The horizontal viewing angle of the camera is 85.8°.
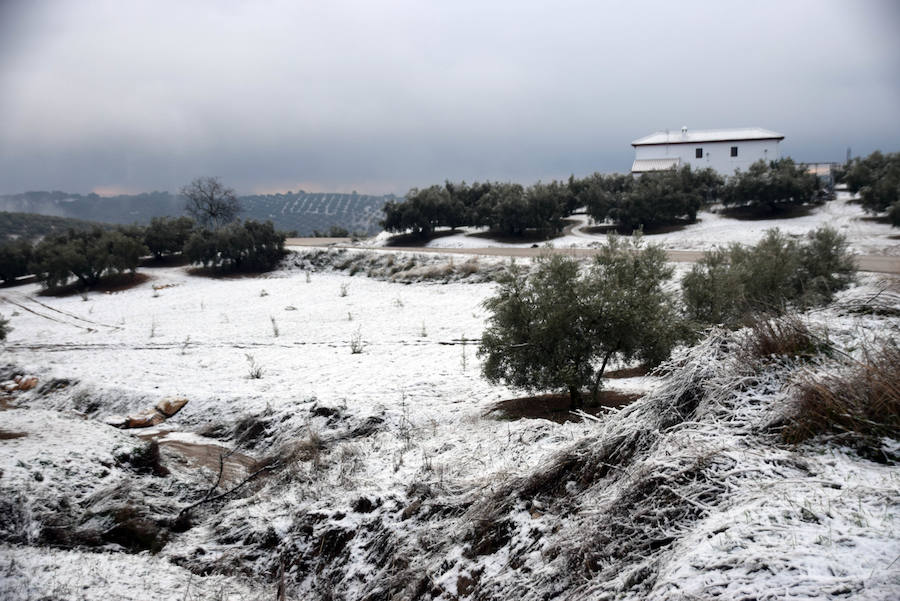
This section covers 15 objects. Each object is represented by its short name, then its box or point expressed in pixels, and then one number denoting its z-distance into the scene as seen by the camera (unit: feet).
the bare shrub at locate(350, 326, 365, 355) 45.37
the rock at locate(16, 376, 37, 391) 37.86
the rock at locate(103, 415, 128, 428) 29.94
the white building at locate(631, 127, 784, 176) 175.52
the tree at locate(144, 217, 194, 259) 113.70
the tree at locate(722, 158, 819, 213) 104.74
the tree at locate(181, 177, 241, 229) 156.04
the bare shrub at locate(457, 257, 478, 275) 75.46
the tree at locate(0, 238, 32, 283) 108.47
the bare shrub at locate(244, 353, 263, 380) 38.09
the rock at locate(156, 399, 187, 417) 31.58
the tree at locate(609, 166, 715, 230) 105.70
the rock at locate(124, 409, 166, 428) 29.99
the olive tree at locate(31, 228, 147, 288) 92.94
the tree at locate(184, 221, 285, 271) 101.91
